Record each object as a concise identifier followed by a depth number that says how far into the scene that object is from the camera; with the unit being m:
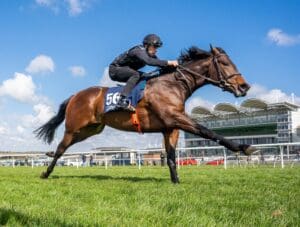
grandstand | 73.44
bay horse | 7.99
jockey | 8.38
